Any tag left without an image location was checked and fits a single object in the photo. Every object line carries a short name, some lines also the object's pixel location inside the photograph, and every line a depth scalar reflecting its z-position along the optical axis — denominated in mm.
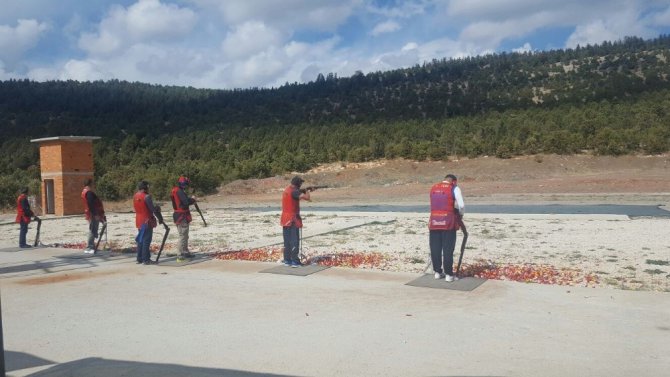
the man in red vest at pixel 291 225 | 10469
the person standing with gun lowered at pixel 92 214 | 13172
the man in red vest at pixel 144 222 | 11227
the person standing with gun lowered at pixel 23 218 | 14547
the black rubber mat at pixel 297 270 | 9902
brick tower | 25344
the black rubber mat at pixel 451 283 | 8352
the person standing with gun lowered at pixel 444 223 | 8773
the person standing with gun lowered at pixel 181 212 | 11453
